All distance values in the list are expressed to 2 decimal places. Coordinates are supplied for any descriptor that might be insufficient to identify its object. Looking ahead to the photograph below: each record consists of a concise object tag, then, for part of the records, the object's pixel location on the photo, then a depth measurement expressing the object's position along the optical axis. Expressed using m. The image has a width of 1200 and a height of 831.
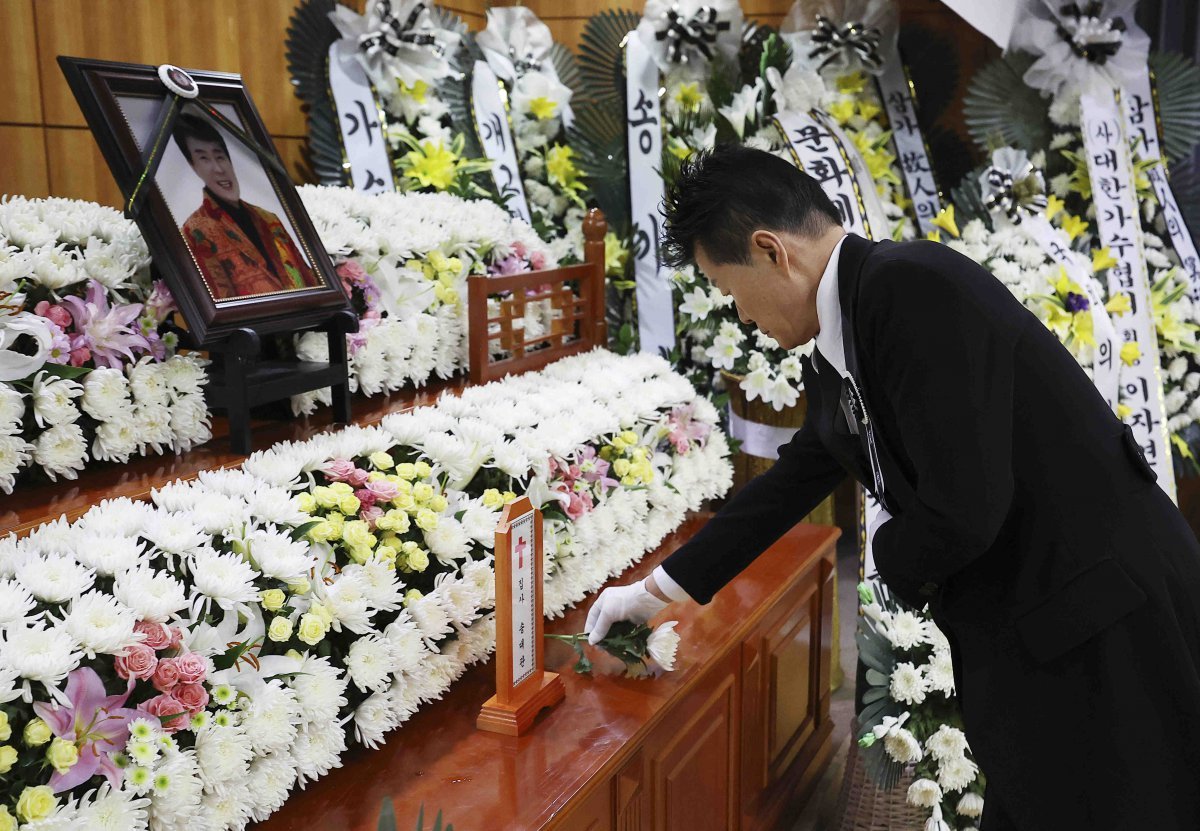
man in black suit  1.19
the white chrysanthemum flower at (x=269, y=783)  1.30
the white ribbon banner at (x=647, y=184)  3.44
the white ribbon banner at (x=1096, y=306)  3.06
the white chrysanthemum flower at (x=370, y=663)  1.45
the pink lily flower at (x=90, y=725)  1.08
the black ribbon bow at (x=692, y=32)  3.38
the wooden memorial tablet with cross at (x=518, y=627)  1.54
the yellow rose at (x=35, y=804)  1.04
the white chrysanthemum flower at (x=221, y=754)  1.22
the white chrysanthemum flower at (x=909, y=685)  2.08
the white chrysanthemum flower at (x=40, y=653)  1.05
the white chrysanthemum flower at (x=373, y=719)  1.49
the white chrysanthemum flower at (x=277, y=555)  1.35
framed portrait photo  1.64
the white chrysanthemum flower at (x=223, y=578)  1.26
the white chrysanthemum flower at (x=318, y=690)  1.36
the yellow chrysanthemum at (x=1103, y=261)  3.26
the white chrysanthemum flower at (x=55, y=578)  1.15
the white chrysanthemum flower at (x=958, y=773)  2.03
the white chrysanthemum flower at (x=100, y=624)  1.12
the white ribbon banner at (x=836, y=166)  3.28
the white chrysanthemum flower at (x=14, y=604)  1.08
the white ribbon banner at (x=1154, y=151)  3.41
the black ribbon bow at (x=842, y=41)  3.47
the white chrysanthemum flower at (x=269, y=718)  1.28
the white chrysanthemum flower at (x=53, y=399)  1.47
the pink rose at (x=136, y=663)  1.15
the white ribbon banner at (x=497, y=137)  3.28
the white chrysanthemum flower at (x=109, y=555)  1.22
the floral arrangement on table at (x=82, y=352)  1.46
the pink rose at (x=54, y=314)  1.51
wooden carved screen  2.31
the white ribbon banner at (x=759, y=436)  3.30
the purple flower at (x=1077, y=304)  3.05
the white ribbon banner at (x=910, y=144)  3.75
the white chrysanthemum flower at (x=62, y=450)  1.50
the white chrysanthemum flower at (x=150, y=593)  1.19
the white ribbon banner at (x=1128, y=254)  3.23
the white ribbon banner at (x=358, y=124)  3.02
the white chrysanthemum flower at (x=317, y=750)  1.37
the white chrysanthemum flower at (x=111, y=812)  1.09
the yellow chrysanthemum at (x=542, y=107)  3.50
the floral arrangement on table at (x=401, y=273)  2.11
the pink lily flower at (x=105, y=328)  1.55
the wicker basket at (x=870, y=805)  2.16
